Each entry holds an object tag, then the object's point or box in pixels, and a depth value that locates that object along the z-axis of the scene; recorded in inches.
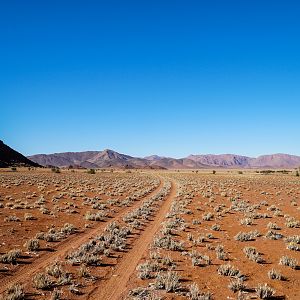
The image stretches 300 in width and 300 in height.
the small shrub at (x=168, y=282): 358.0
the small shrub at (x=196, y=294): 331.9
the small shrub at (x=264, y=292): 343.2
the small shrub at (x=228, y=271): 412.2
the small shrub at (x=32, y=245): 498.6
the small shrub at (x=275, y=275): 403.9
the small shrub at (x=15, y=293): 312.5
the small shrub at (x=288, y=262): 448.1
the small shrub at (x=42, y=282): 346.0
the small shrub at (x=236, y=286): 364.2
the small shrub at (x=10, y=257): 432.8
